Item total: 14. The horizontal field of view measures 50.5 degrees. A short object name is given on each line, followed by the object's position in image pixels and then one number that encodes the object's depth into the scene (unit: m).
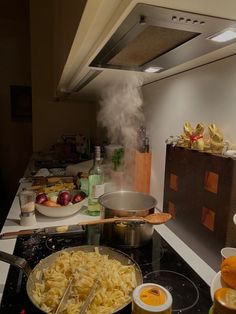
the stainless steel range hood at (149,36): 0.50
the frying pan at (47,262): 0.60
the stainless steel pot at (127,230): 0.80
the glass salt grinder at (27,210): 0.99
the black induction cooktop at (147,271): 0.58
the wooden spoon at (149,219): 0.79
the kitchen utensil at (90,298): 0.52
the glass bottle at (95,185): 1.11
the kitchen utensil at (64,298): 0.52
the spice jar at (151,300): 0.43
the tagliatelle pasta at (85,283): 0.55
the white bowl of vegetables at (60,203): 1.05
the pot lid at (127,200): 0.99
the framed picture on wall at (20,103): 3.41
